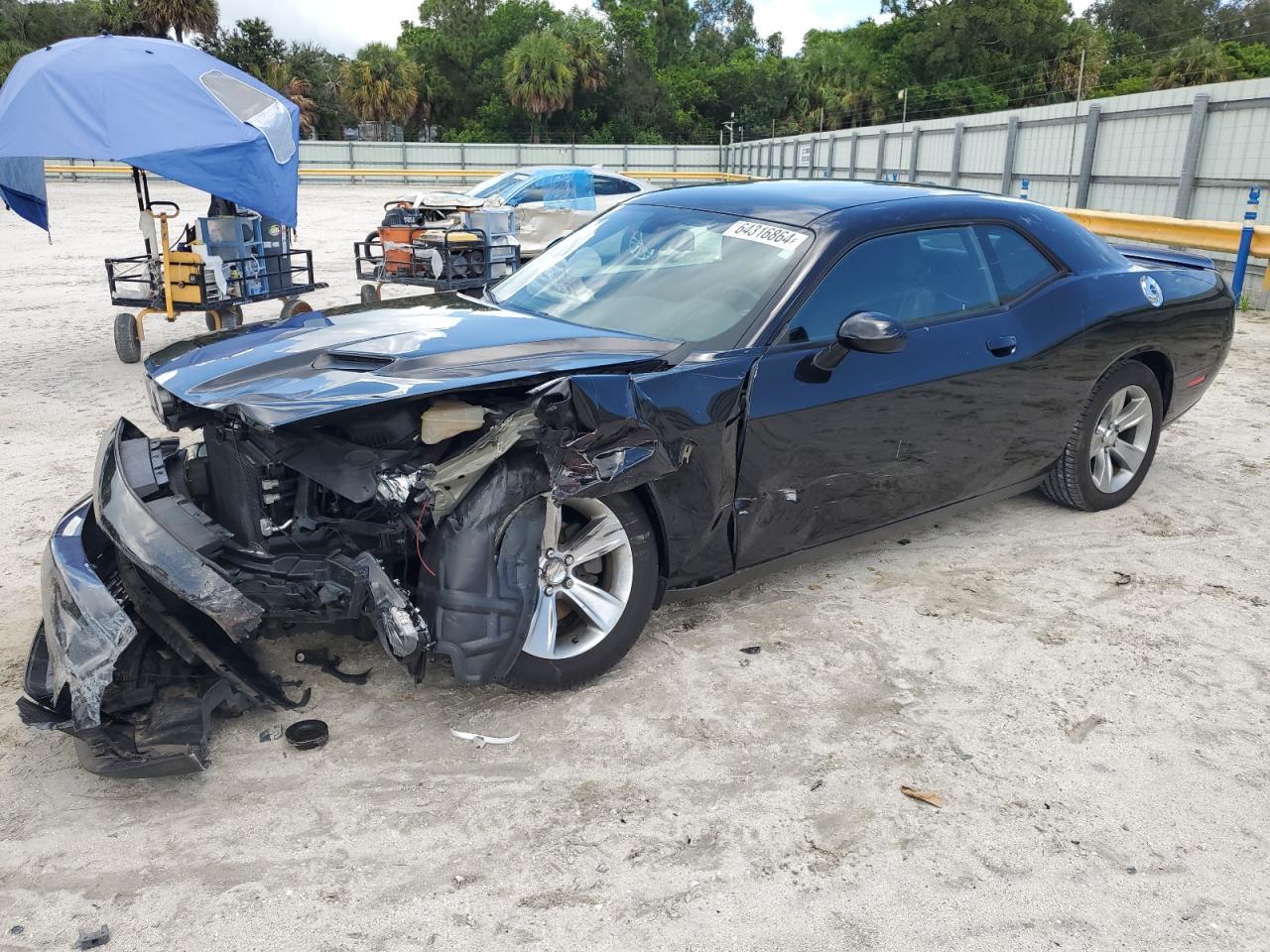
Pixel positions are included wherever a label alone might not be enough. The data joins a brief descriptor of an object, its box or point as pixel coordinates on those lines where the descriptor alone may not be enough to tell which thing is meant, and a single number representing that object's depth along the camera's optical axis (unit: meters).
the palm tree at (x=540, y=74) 59.84
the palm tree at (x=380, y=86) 60.97
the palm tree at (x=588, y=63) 61.91
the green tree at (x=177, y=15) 48.34
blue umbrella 7.08
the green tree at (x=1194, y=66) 36.88
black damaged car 2.94
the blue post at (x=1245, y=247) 10.27
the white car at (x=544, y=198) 13.94
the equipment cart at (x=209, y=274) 8.45
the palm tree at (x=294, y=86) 53.44
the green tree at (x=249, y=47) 54.81
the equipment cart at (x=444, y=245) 10.18
